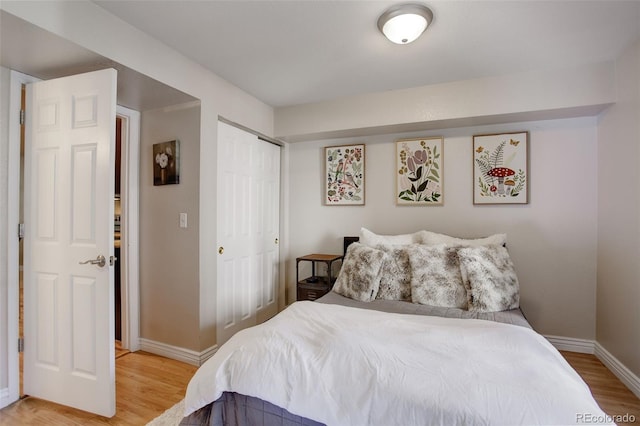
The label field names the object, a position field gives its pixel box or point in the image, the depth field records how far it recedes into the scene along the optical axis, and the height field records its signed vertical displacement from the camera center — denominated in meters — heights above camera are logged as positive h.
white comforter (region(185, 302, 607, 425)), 1.09 -0.64
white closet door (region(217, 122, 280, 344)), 2.82 -0.17
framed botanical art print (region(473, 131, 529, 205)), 2.81 +0.41
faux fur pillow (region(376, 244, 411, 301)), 2.47 -0.51
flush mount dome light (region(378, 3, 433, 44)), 1.74 +1.09
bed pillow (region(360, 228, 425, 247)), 2.88 -0.24
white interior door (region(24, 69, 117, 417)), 1.84 -0.19
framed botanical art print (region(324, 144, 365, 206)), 3.39 +0.41
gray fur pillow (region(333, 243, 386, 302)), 2.46 -0.50
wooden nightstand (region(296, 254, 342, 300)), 3.05 -0.71
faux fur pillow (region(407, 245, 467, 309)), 2.28 -0.48
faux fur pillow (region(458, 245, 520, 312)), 2.16 -0.47
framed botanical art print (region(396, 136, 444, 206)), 3.09 +0.41
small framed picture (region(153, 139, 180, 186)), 2.59 +0.41
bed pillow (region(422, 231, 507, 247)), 2.59 -0.23
